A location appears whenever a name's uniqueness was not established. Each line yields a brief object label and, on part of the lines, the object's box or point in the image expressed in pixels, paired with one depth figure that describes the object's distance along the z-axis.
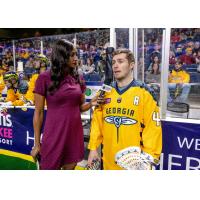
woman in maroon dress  1.74
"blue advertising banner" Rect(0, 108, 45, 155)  2.46
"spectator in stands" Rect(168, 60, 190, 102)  3.67
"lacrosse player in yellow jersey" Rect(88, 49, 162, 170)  1.72
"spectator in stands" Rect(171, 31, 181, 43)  3.63
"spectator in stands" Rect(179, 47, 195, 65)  4.24
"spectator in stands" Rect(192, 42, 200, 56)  4.20
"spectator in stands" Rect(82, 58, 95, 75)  2.75
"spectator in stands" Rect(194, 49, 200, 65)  4.23
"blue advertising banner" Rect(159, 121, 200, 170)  1.98
